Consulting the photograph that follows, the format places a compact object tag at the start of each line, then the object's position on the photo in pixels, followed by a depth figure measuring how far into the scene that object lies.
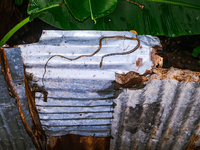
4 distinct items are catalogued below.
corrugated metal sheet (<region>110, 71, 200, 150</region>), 1.46
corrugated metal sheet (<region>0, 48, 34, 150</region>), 1.31
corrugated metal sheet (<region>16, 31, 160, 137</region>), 1.28
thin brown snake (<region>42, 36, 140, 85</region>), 1.26
